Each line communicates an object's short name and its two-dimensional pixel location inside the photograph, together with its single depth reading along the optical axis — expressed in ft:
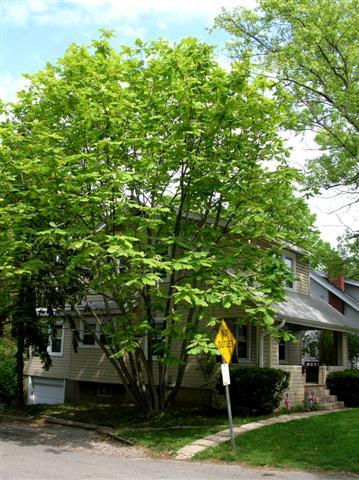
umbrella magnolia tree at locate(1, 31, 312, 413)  39.81
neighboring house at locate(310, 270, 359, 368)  95.70
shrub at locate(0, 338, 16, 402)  77.05
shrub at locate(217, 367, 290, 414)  50.53
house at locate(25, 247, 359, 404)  58.39
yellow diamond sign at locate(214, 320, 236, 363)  36.81
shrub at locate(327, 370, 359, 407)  63.10
